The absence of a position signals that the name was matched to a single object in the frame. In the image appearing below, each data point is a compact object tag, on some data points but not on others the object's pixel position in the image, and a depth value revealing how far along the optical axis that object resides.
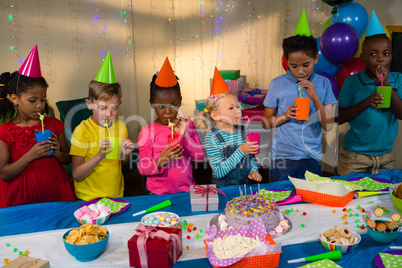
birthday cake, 1.38
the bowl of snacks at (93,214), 1.48
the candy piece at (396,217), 1.41
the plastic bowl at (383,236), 1.34
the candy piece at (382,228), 1.35
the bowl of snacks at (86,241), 1.23
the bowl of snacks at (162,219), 1.44
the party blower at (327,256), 1.24
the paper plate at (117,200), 1.64
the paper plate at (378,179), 1.94
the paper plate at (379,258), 1.20
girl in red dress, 1.95
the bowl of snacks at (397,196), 1.57
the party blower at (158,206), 1.62
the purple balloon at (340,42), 2.97
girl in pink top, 2.08
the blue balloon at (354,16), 3.21
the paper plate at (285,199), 1.69
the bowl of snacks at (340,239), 1.28
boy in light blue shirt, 2.20
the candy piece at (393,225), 1.35
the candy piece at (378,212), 1.50
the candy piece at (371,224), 1.38
